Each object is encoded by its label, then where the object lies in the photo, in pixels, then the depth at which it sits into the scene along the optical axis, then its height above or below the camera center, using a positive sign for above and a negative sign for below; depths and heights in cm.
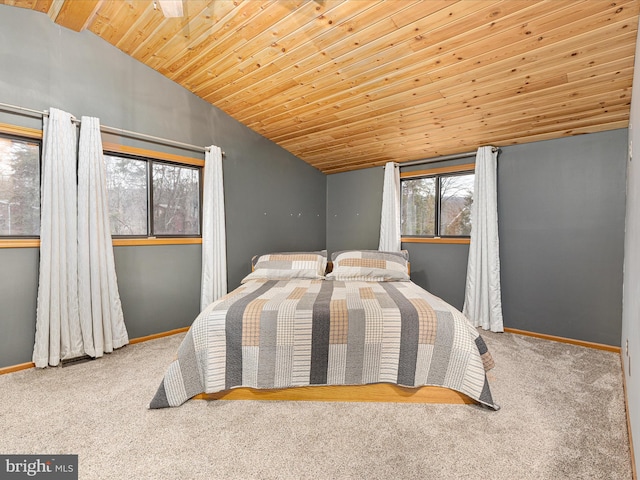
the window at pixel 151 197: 280 +34
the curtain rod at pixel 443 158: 334 +86
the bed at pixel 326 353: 174 -71
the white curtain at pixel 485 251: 316 -20
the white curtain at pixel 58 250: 225 -14
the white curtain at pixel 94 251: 241 -16
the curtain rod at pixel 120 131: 218 +88
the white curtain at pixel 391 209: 385 +29
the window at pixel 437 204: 357 +35
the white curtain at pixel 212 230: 318 +1
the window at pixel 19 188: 225 +33
